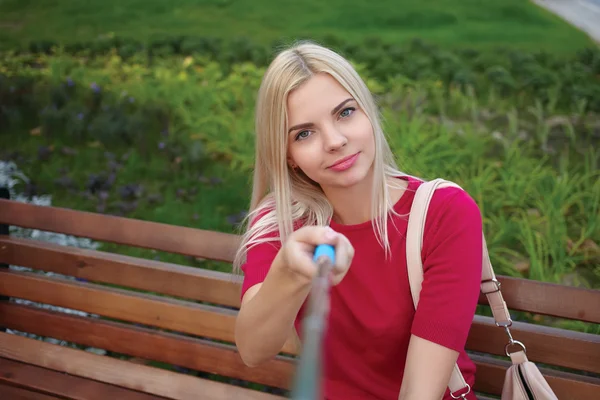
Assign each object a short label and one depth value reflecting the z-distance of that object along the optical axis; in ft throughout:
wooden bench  7.41
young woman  5.31
